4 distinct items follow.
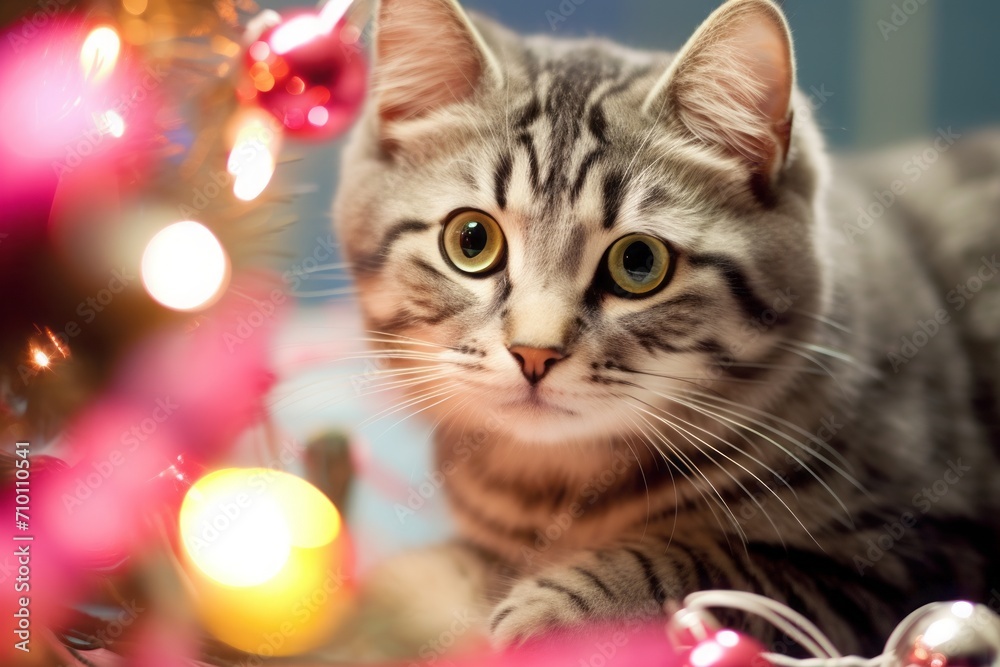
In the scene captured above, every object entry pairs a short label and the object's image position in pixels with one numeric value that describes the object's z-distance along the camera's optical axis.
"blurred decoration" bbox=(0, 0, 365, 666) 0.43
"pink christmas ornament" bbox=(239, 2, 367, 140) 0.46
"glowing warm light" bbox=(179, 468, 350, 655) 0.45
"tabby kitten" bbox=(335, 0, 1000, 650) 0.45
